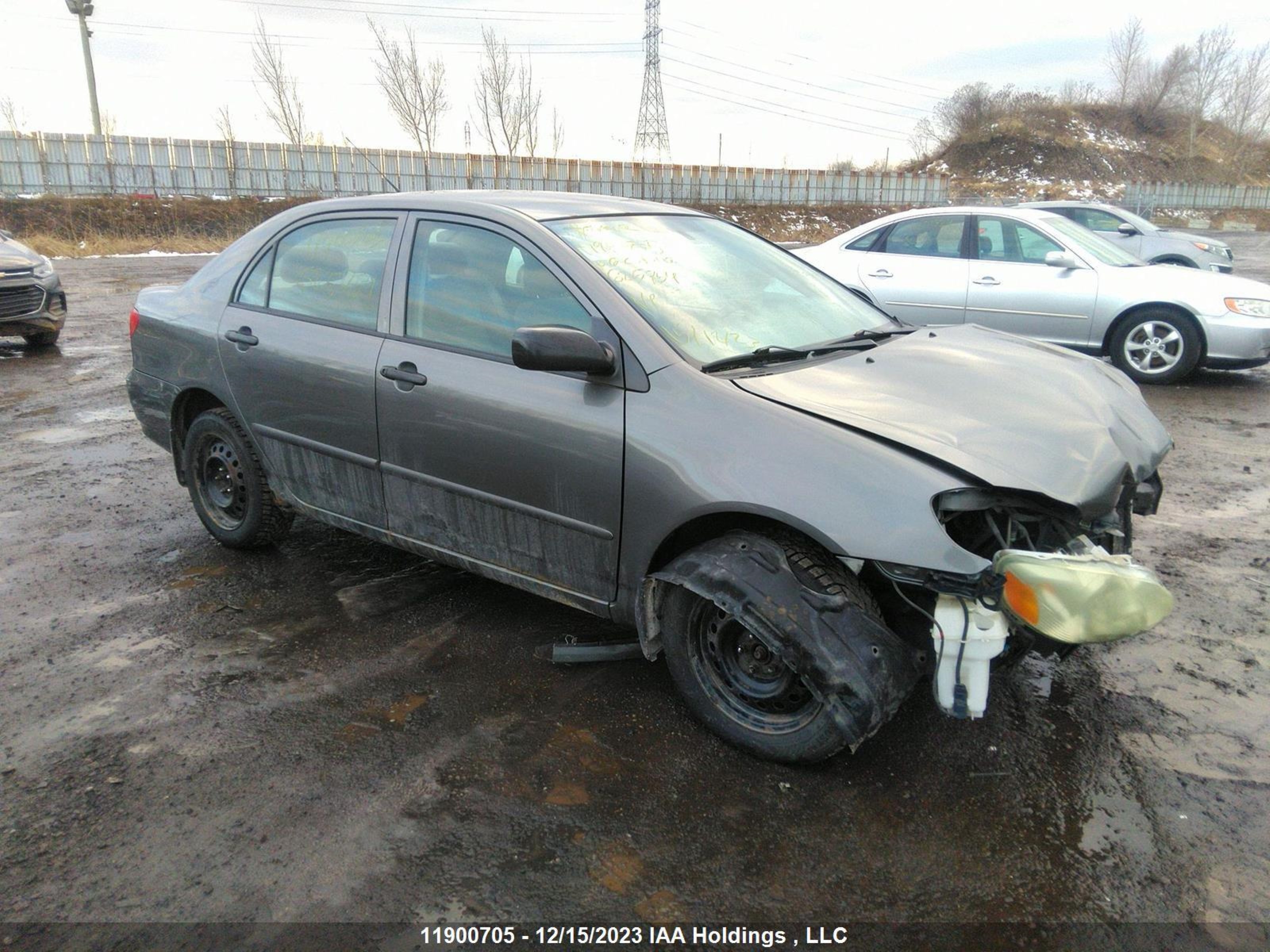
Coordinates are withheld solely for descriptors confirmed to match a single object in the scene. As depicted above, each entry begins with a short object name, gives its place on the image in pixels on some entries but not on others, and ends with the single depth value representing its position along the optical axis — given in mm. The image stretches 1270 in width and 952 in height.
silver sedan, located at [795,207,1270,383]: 8094
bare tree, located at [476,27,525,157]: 49438
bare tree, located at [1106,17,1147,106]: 72938
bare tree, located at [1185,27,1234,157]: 67938
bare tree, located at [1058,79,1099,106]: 73500
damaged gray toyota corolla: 2555
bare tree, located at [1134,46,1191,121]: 70688
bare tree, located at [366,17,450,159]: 45969
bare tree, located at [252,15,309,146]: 45344
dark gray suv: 10188
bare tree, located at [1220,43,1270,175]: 64562
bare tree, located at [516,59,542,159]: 49781
